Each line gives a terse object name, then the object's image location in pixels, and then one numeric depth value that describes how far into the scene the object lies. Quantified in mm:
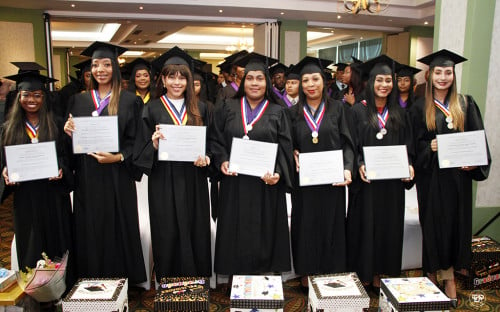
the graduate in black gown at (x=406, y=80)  4680
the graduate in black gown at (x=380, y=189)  3309
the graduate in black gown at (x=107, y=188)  3184
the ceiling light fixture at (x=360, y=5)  8422
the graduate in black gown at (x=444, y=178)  3320
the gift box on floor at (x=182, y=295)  2701
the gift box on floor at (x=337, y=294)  2730
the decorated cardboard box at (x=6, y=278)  2799
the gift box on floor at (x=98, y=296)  2670
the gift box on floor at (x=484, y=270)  3670
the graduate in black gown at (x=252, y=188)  3227
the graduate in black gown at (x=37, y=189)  3115
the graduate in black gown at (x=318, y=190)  3275
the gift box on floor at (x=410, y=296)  2697
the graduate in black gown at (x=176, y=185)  3170
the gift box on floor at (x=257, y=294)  2666
